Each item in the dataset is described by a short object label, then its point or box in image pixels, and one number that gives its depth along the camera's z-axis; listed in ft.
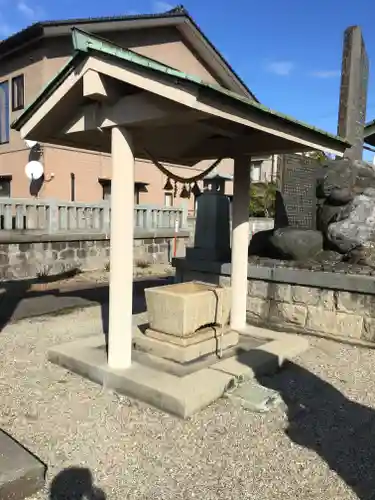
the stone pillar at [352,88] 32.37
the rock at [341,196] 21.84
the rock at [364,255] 19.04
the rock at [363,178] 22.87
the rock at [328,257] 20.37
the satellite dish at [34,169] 47.21
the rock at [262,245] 22.60
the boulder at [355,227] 20.20
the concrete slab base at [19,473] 7.91
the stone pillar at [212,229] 24.47
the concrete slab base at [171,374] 11.60
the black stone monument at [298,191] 23.02
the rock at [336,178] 22.26
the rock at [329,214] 21.47
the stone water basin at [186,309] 14.03
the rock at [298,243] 20.81
